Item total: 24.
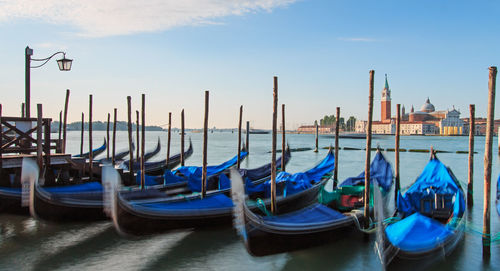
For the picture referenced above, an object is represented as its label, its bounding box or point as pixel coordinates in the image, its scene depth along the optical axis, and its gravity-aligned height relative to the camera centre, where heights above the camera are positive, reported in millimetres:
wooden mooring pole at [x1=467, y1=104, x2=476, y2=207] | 6784 -160
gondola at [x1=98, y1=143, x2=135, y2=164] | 15746 -1274
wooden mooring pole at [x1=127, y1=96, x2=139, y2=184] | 9442 -425
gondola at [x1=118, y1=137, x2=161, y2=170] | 11745 -1213
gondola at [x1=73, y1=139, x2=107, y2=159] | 15570 -1077
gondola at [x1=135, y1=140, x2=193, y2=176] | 11661 -1280
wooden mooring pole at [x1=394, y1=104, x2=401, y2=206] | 8078 -494
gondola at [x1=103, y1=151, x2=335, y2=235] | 5555 -1306
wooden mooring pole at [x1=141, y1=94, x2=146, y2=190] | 8859 +138
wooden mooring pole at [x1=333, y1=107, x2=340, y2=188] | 8734 -737
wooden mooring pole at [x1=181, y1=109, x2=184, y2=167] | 12360 -413
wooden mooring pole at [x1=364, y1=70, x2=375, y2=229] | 5883 -701
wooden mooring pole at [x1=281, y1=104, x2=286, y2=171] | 10873 -340
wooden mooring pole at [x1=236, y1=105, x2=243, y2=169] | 10934 -422
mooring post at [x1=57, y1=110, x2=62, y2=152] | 13410 +104
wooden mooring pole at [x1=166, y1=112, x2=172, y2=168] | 12877 +148
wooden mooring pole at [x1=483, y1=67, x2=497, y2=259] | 4883 -240
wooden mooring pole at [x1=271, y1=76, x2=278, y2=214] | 6051 -419
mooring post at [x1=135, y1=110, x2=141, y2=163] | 11725 +83
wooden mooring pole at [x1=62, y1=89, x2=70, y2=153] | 10000 +376
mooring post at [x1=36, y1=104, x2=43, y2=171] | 6805 -226
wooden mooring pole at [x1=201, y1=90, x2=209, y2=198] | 7305 -489
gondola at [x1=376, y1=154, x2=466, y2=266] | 4402 -1235
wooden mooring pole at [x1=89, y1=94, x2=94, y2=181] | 8858 -483
